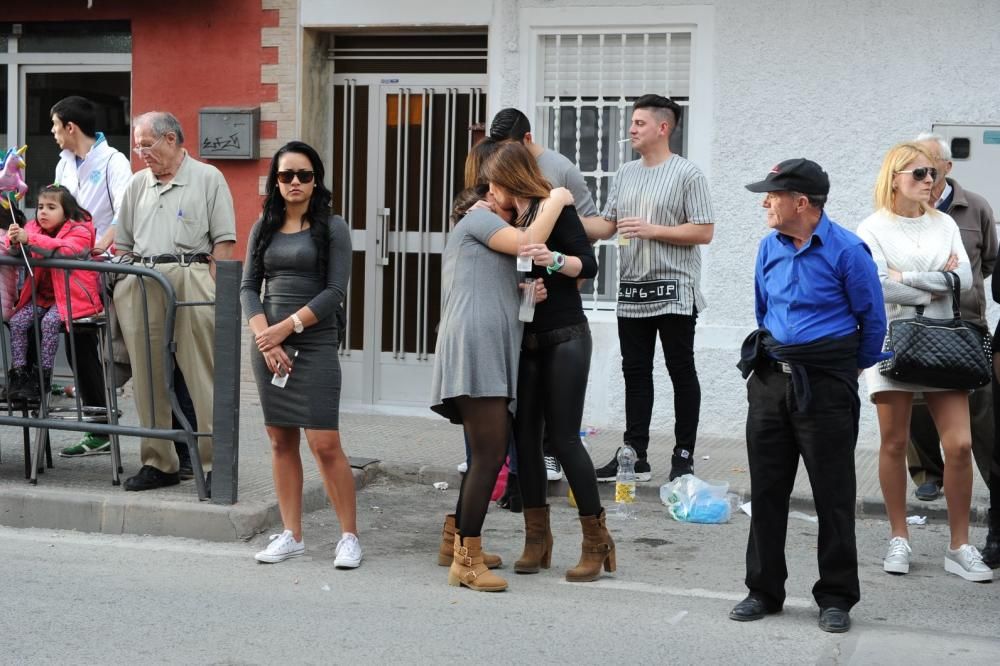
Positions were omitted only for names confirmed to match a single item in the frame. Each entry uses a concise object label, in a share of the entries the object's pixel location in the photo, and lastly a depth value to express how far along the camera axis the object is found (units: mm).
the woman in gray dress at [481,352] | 5789
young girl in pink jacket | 7258
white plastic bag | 7414
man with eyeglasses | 7289
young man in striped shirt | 7801
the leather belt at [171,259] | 7301
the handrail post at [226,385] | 6719
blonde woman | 6199
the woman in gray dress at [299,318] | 6152
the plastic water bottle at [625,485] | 7512
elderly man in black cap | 5352
